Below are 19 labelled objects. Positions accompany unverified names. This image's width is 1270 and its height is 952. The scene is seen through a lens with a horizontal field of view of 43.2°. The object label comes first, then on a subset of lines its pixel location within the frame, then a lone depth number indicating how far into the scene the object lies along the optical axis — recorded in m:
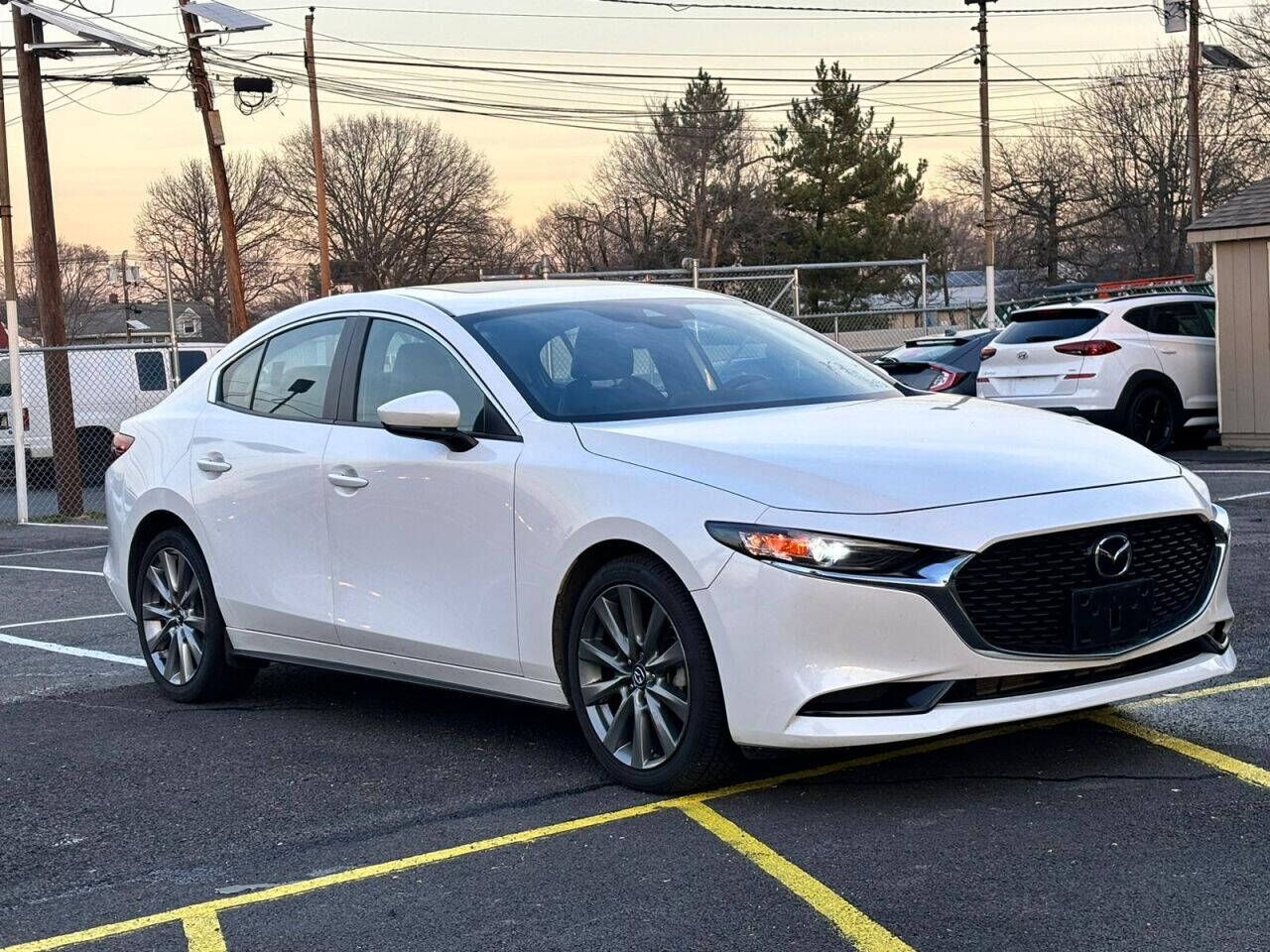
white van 21.47
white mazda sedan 4.40
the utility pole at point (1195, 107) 36.44
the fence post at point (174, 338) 19.53
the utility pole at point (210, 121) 25.67
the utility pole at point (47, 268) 18.17
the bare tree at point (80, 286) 80.38
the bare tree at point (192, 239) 74.44
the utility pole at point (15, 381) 17.11
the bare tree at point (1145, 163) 60.31
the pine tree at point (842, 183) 58.06
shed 17.09
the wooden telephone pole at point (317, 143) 36.34
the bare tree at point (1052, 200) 64.06
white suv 16.69
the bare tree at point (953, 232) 59.21
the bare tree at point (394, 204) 65.38
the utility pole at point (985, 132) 32.94
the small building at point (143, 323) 76.44
